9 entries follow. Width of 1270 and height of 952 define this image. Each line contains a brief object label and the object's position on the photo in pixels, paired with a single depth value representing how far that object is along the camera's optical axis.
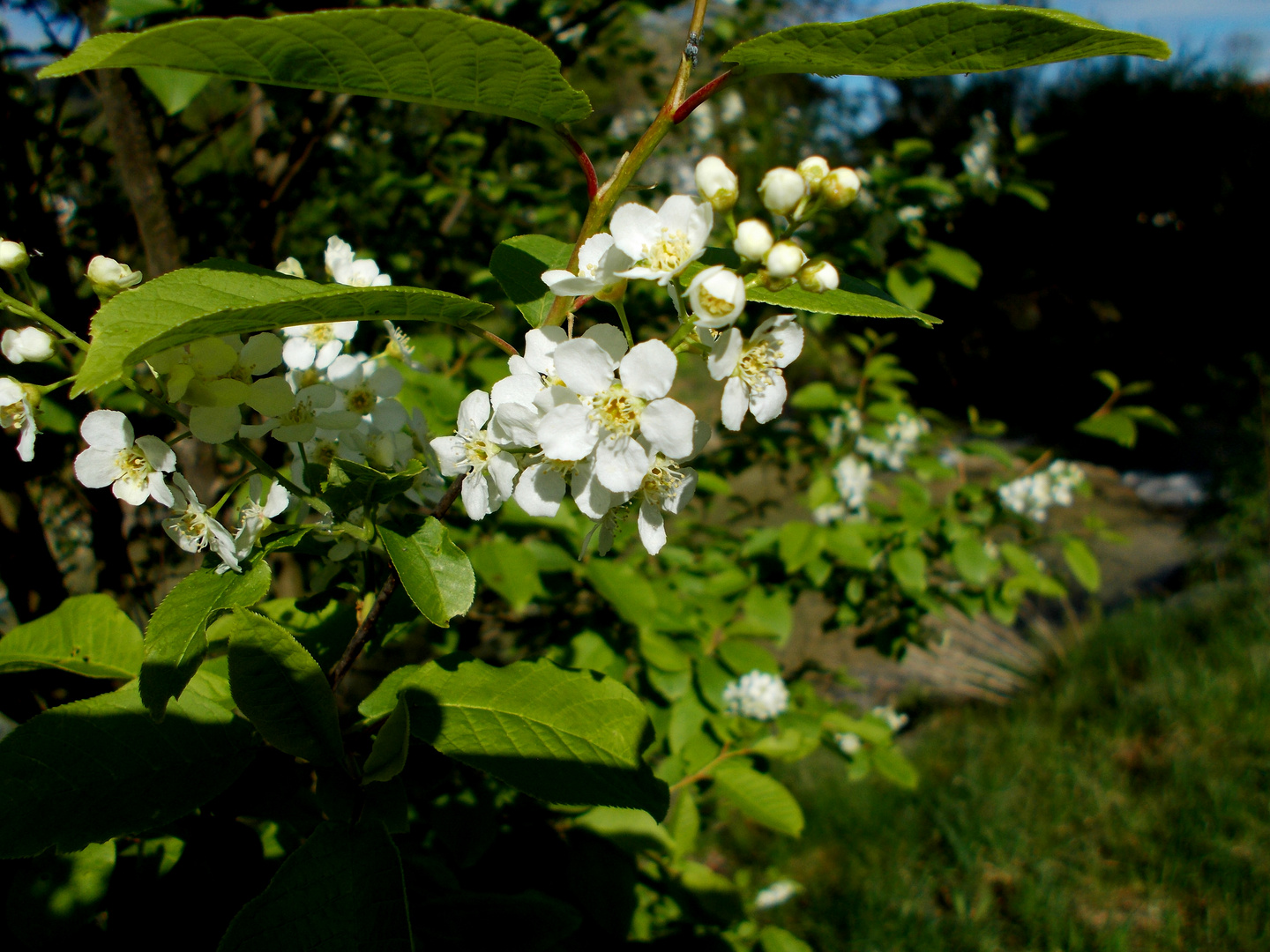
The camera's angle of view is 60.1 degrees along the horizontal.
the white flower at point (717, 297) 0.12
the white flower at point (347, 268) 0.16
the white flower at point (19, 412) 0.13
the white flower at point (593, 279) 0.13
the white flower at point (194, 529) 0.14
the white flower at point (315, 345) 0.15
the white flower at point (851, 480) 0.46
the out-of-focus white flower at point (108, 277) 0.13
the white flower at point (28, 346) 0.13
